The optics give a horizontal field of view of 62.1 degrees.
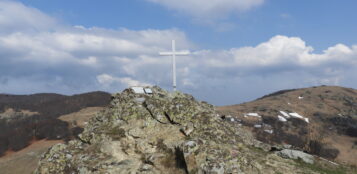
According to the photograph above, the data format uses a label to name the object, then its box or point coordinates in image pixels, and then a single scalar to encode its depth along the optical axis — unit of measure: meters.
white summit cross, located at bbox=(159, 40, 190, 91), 22.80
